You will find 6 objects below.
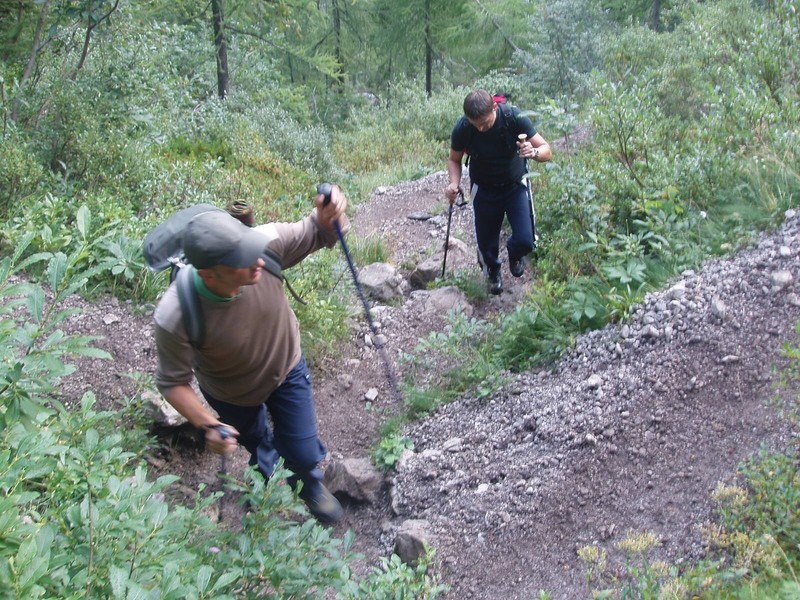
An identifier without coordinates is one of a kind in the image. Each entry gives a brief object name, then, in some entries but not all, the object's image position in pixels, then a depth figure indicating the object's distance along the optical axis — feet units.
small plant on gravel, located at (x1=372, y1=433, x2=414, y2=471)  16.58
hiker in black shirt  19.13
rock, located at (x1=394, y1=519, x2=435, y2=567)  13.67
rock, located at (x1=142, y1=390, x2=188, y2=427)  16.79
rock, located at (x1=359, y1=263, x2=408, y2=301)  24.66
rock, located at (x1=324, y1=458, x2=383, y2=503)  16.08
